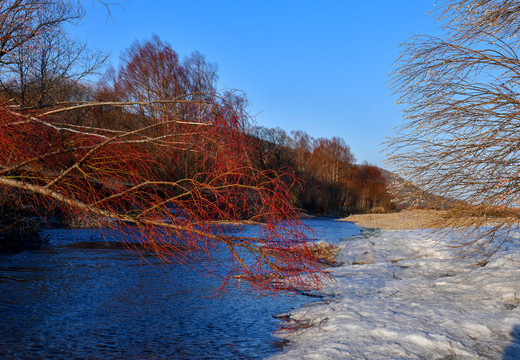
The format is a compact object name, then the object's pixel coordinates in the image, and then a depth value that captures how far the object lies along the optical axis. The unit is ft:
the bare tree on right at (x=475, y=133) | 14.42
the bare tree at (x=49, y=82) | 52.80
